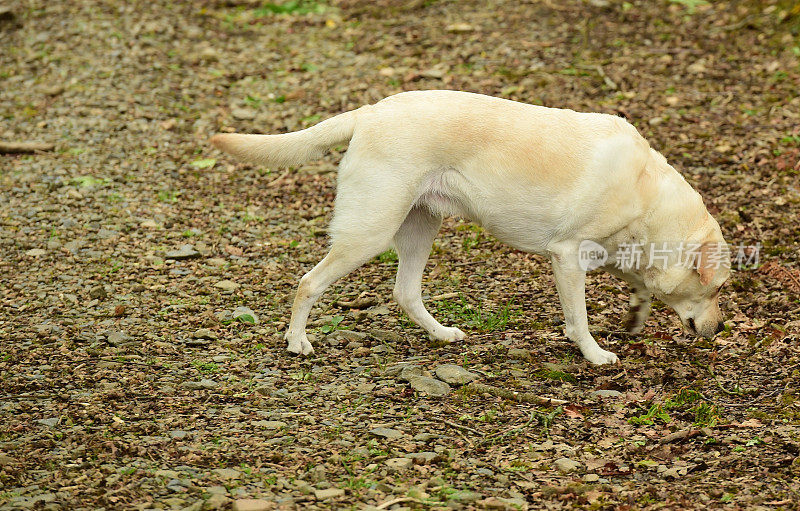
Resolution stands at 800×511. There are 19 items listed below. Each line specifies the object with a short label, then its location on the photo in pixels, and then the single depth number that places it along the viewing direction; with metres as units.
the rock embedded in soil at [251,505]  7.21
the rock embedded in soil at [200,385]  9.69
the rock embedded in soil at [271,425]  8.84
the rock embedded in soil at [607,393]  9.79
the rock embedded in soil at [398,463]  8.12
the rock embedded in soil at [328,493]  7.56
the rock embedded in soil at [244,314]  11.42
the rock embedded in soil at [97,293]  11.80
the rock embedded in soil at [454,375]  9.93
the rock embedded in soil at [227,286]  12.33
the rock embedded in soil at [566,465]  8.25
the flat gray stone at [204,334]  10.94
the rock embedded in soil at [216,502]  7.32
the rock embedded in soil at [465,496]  7.61
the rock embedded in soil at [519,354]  10.59
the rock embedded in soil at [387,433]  8.71
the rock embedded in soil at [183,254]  13.16
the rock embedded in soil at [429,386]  9.66
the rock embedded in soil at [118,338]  10.65
